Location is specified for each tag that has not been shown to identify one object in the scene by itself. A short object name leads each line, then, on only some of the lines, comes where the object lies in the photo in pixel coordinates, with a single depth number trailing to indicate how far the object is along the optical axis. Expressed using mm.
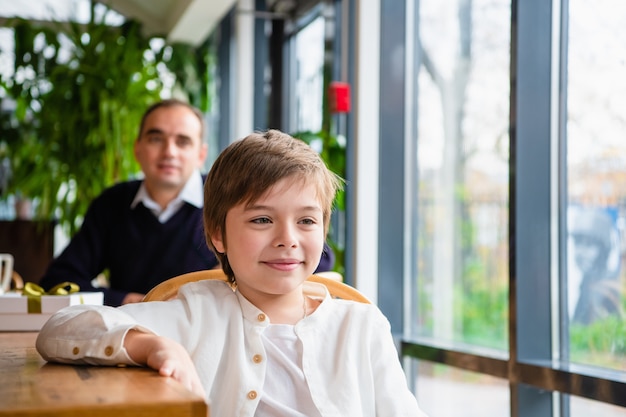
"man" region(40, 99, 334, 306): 2979
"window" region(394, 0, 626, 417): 2463
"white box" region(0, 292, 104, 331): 1853
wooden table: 907
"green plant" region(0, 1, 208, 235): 5383
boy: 1418
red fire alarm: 3645
